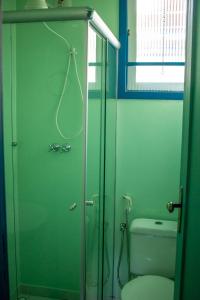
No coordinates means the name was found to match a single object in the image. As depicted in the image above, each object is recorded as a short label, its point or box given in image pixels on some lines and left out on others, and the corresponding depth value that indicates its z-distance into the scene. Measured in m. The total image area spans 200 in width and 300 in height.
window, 2.32
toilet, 2.21
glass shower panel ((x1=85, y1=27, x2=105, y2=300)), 1.83
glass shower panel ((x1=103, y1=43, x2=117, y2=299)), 2.21
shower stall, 2.12
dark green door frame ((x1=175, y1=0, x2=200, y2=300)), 1.13
